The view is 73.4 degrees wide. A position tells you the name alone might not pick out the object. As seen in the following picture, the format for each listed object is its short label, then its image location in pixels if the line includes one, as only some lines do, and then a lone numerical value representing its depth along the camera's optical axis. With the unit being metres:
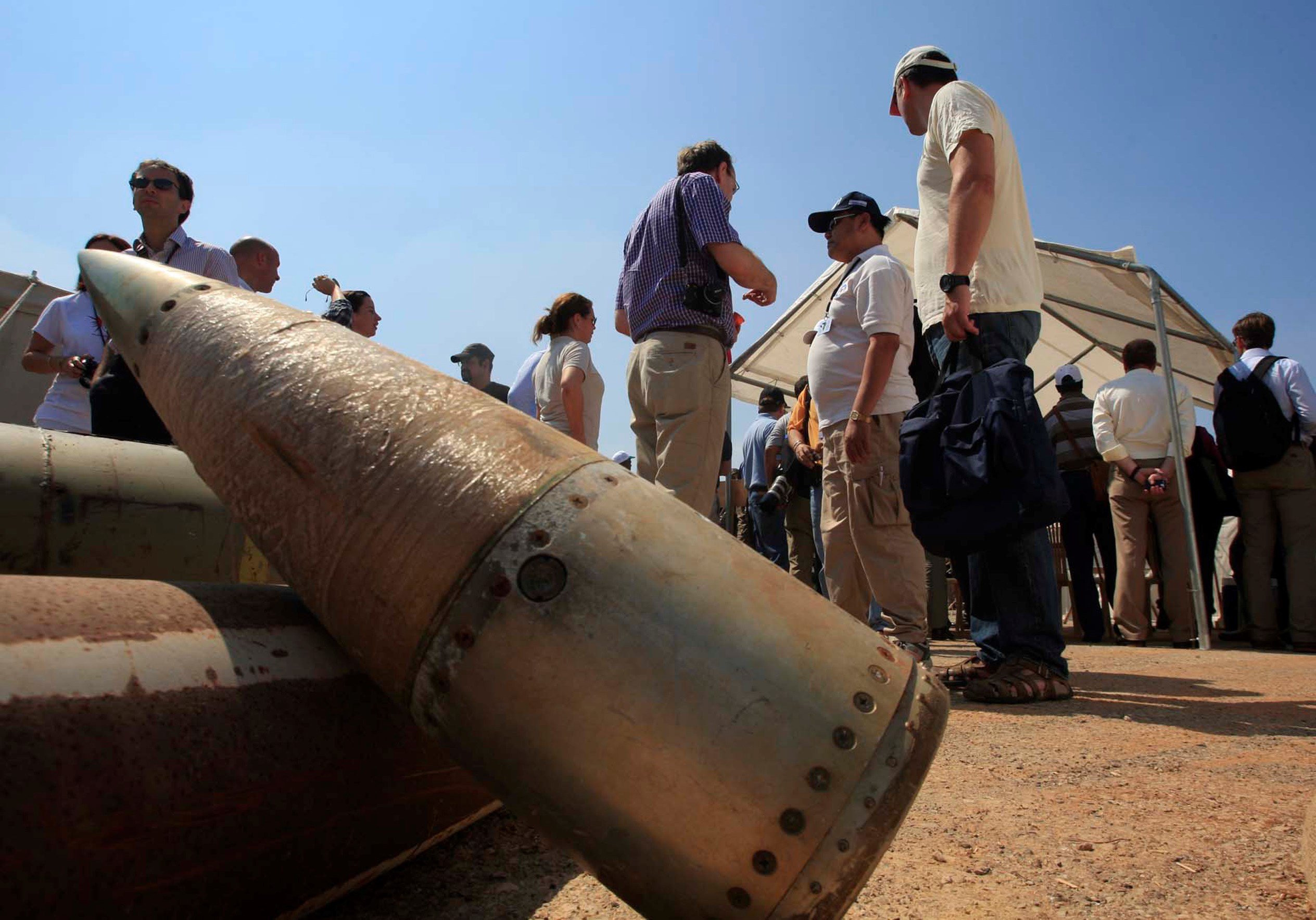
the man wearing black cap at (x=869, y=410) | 3.30
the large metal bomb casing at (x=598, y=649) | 1.03
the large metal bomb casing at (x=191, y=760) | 0.97
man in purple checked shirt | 3.37
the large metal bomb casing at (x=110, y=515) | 2.15
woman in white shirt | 4.26
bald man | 4.66
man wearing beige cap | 2.89
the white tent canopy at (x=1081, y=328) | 6.99
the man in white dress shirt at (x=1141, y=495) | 5.66
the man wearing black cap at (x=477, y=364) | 6.27
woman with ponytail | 4.68
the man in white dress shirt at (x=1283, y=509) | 5.42
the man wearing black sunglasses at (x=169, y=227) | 3.64
